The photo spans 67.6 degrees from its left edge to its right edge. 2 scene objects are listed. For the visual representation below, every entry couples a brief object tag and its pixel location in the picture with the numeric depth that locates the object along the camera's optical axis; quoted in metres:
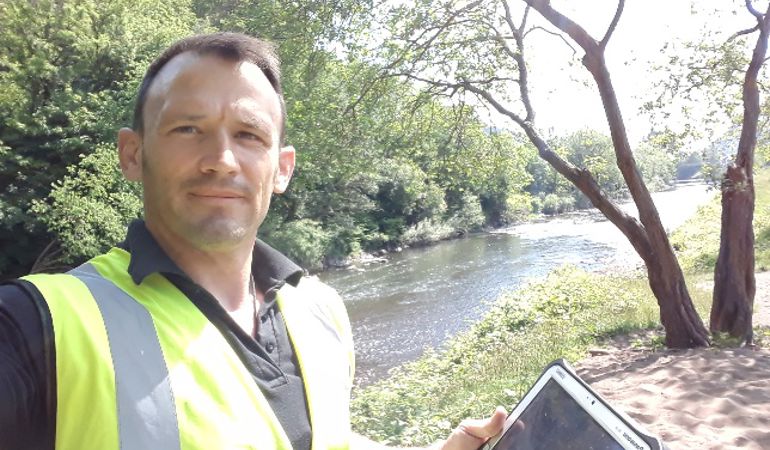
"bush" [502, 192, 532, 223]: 42.92
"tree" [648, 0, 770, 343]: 7.75
